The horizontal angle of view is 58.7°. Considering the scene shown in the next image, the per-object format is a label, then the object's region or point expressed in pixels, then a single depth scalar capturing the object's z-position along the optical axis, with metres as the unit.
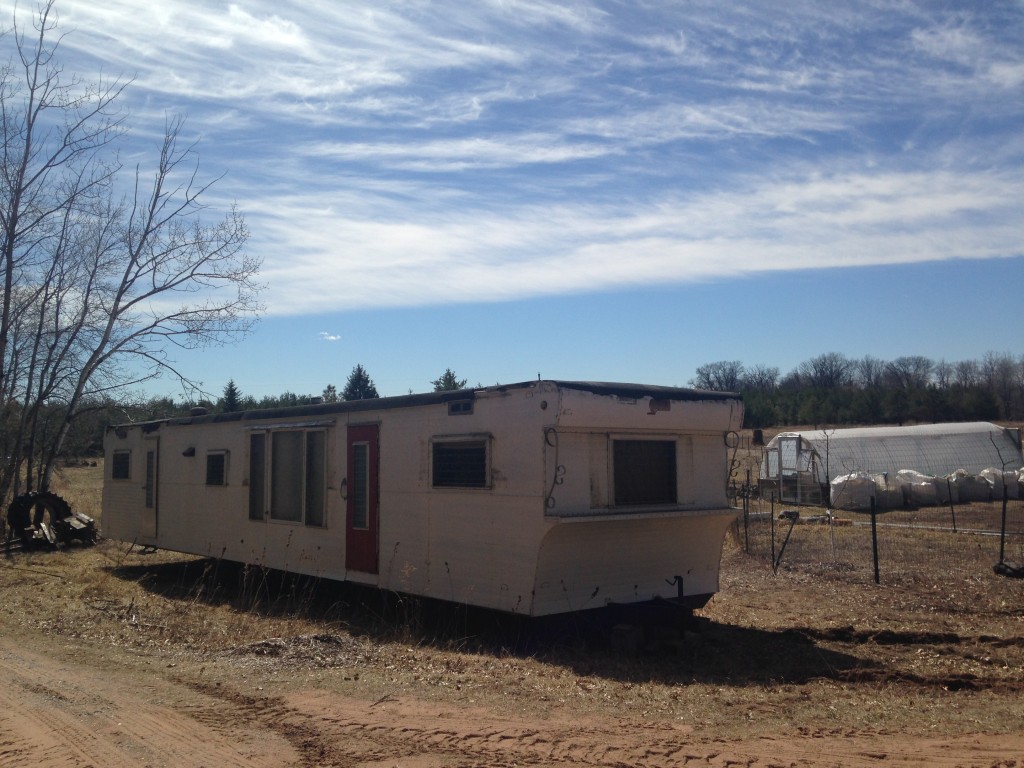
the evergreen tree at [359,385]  39.66
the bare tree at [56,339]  20.62
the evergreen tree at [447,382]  26.55
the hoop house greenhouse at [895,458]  28.16
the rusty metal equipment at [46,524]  17.67
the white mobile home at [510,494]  8.42
